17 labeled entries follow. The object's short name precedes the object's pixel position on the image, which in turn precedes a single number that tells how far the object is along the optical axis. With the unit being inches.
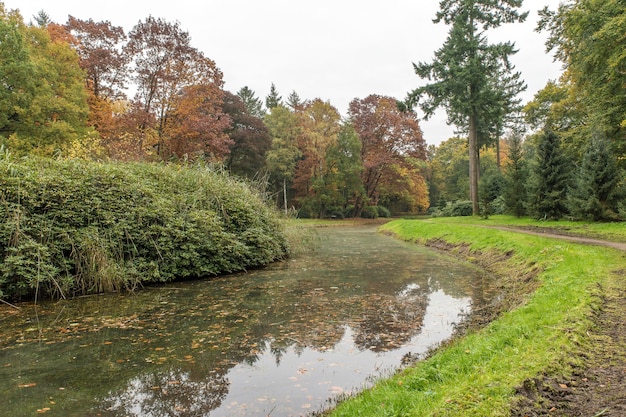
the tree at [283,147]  1632.6
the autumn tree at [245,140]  1540.4
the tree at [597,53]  584.1
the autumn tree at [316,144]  1599.4
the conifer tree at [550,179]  766.1
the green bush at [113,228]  321.7
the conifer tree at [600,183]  634.8
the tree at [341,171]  1631.4
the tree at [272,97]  2662.4
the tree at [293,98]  2711.6
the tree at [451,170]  2031.7
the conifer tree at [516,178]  895.7
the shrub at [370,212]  1796.3
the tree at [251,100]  2564.5
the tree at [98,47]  971.9
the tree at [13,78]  711.7
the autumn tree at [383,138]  1729.8
